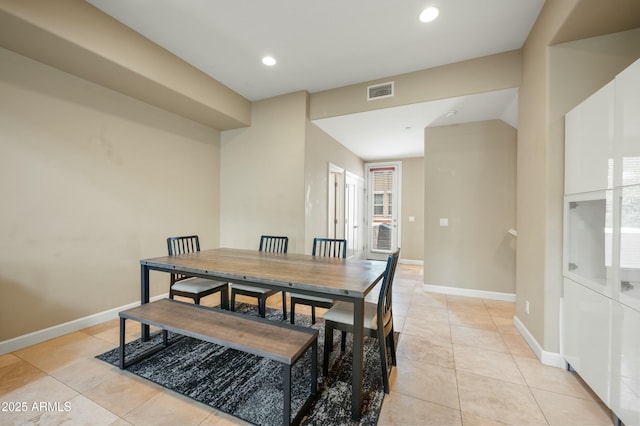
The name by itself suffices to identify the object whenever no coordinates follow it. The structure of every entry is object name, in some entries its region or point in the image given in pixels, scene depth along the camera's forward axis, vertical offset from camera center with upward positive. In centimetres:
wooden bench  148 -84
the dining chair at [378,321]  174 -78
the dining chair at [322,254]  235 -49
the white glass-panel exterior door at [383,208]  648 +19
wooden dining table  158 -48
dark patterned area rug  160 -127
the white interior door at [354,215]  575 -1
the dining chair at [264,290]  263 -83
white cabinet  139 -17
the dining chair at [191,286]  255 -79
